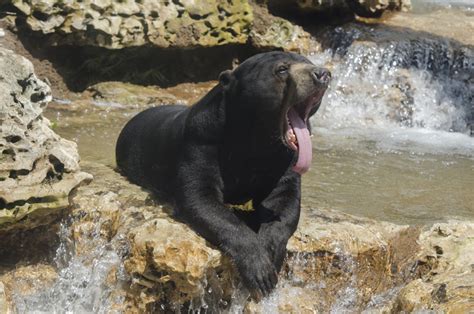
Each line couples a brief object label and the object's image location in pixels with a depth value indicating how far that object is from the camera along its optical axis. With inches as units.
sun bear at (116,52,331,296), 313.8
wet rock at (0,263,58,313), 331.0
